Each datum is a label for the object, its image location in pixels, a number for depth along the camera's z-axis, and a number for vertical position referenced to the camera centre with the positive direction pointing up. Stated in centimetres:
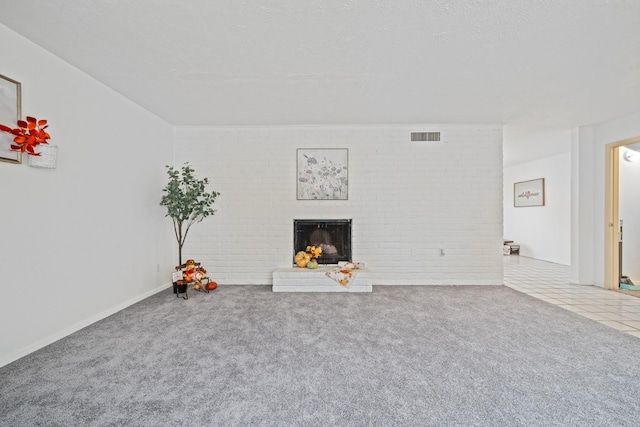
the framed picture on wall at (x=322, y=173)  434 +69
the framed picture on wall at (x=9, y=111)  202 +79
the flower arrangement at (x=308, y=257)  409 -65
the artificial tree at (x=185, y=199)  364 +21
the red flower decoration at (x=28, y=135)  205 +62
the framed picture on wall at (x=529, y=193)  672 +64
